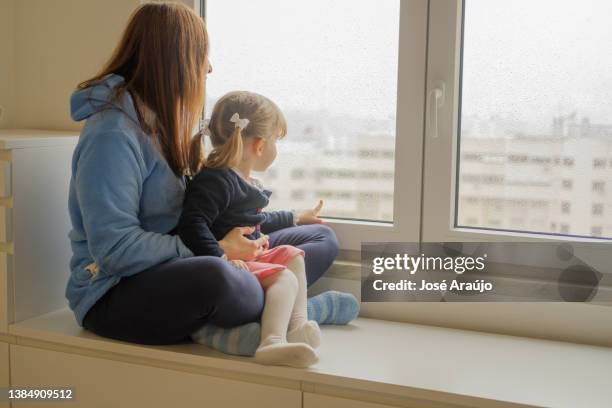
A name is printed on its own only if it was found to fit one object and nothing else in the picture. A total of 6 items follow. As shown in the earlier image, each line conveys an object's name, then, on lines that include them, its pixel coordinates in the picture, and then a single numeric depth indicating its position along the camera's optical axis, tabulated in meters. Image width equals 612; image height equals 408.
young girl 1.61
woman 1.58
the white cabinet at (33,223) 1.77
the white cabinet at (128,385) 1.60
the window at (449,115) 1.74
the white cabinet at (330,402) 1.52
